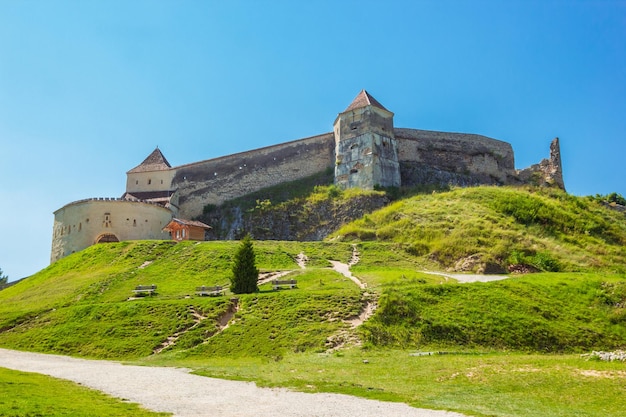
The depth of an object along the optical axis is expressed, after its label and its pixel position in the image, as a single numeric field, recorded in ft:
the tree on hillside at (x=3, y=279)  195.93
